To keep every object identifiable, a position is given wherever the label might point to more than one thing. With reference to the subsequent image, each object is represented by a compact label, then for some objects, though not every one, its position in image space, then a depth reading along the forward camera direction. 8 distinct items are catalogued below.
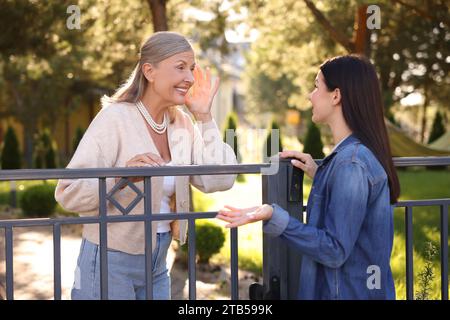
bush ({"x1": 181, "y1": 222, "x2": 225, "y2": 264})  8.62
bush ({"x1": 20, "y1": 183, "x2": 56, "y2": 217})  12.91
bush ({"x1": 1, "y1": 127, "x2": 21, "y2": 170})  20.31
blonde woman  2.64
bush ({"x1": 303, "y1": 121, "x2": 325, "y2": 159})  20.56
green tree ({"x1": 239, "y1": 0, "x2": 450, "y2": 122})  10.70
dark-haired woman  2.17
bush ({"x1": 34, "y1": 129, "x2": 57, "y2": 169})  22.44
